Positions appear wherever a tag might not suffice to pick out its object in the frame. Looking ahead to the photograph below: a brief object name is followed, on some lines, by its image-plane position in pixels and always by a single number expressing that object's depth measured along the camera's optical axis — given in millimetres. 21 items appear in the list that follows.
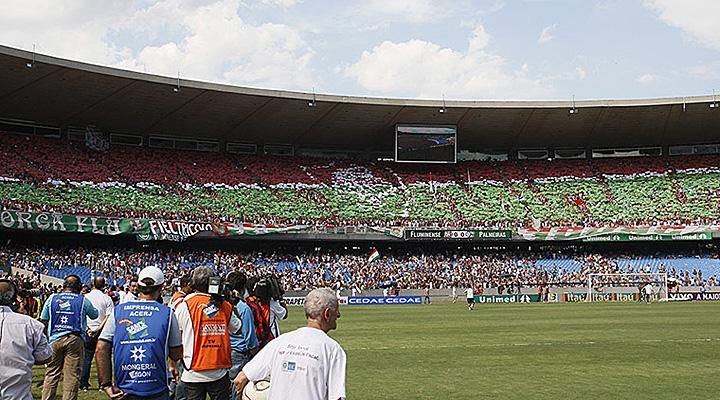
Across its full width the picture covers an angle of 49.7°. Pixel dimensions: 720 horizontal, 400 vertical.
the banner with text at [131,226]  42531
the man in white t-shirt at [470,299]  37969
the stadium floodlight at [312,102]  53631
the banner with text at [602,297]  48875
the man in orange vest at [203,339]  7586
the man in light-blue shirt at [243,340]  8562
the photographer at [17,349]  6621
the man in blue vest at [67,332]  11102
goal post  48750
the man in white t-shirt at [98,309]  12641
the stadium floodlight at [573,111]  57156
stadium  46031
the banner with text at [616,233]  54750
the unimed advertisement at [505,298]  47125
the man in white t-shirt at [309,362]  5043
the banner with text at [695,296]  48531
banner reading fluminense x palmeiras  54219
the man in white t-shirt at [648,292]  44928
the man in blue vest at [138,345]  6832
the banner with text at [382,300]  47156
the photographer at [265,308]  8930
